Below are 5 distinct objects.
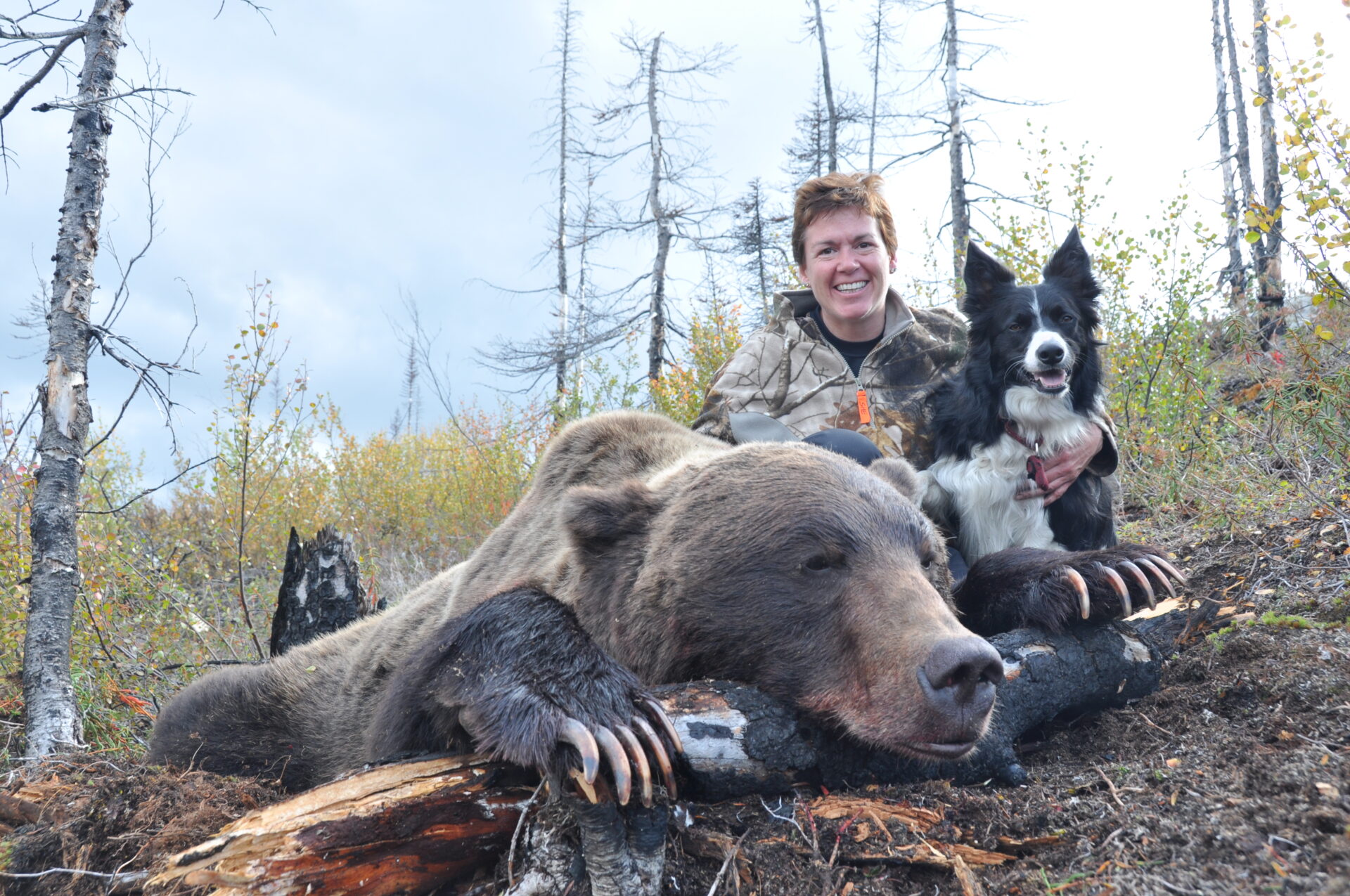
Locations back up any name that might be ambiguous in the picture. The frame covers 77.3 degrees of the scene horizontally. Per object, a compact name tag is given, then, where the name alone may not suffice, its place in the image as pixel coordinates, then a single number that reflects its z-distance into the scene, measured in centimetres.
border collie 386
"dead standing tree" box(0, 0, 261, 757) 409
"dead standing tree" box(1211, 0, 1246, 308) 1709
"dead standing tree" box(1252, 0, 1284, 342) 822
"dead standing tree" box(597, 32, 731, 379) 1777
